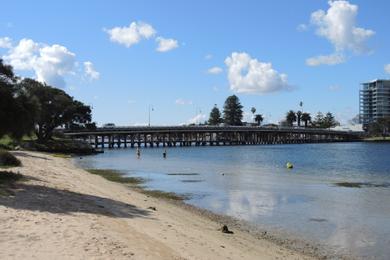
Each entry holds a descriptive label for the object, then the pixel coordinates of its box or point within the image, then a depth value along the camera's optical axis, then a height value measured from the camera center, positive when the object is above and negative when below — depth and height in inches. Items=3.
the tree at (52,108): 4544.8 +221.6
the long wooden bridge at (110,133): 6629.9 -4.0
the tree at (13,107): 1047.1 +51.4
